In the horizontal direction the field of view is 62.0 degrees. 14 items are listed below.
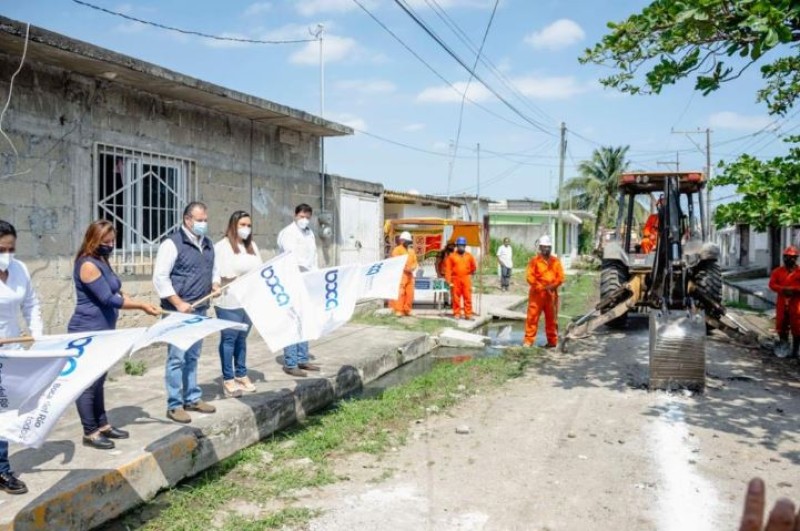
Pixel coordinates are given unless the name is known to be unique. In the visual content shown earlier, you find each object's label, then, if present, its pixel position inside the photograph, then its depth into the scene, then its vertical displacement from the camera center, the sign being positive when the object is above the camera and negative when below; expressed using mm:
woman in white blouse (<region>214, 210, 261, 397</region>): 6000 -208
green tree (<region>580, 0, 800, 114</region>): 5008 +1927
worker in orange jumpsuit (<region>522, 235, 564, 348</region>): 9836 -598
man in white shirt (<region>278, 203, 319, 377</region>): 7232 +25
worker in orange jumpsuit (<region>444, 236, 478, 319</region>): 13195 -521
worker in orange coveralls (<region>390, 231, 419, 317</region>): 12992 -727
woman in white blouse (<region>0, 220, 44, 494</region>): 3887 -309
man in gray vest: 5250 -292
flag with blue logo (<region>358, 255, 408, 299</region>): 6867 -327
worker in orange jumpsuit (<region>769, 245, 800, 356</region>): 9211 -650
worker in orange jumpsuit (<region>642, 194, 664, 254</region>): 11914 +259
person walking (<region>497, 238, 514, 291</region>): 20953 -419
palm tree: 40750 +4218
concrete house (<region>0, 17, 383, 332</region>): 6348 +1102
